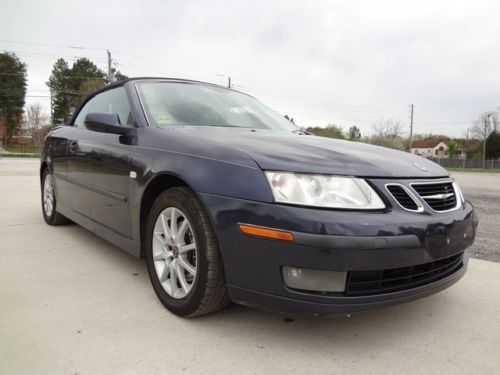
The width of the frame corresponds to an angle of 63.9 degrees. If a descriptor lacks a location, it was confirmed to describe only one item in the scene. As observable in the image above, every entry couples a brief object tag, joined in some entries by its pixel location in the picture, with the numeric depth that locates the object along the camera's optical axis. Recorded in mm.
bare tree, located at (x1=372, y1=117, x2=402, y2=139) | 68188
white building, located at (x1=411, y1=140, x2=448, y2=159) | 89000
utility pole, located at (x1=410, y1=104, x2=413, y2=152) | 55044
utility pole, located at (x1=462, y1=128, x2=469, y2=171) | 73794
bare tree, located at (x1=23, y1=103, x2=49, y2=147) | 38188
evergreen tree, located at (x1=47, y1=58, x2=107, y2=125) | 51688
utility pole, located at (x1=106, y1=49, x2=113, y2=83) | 34312
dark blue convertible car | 1778
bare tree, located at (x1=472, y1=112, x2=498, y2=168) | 61838
